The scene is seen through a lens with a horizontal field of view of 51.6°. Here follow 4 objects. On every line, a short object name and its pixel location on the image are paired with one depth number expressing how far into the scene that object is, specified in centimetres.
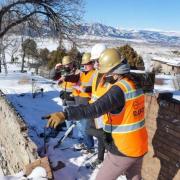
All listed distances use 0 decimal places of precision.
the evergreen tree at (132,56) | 1853
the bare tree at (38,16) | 966
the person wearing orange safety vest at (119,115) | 167
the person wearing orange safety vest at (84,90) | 297
